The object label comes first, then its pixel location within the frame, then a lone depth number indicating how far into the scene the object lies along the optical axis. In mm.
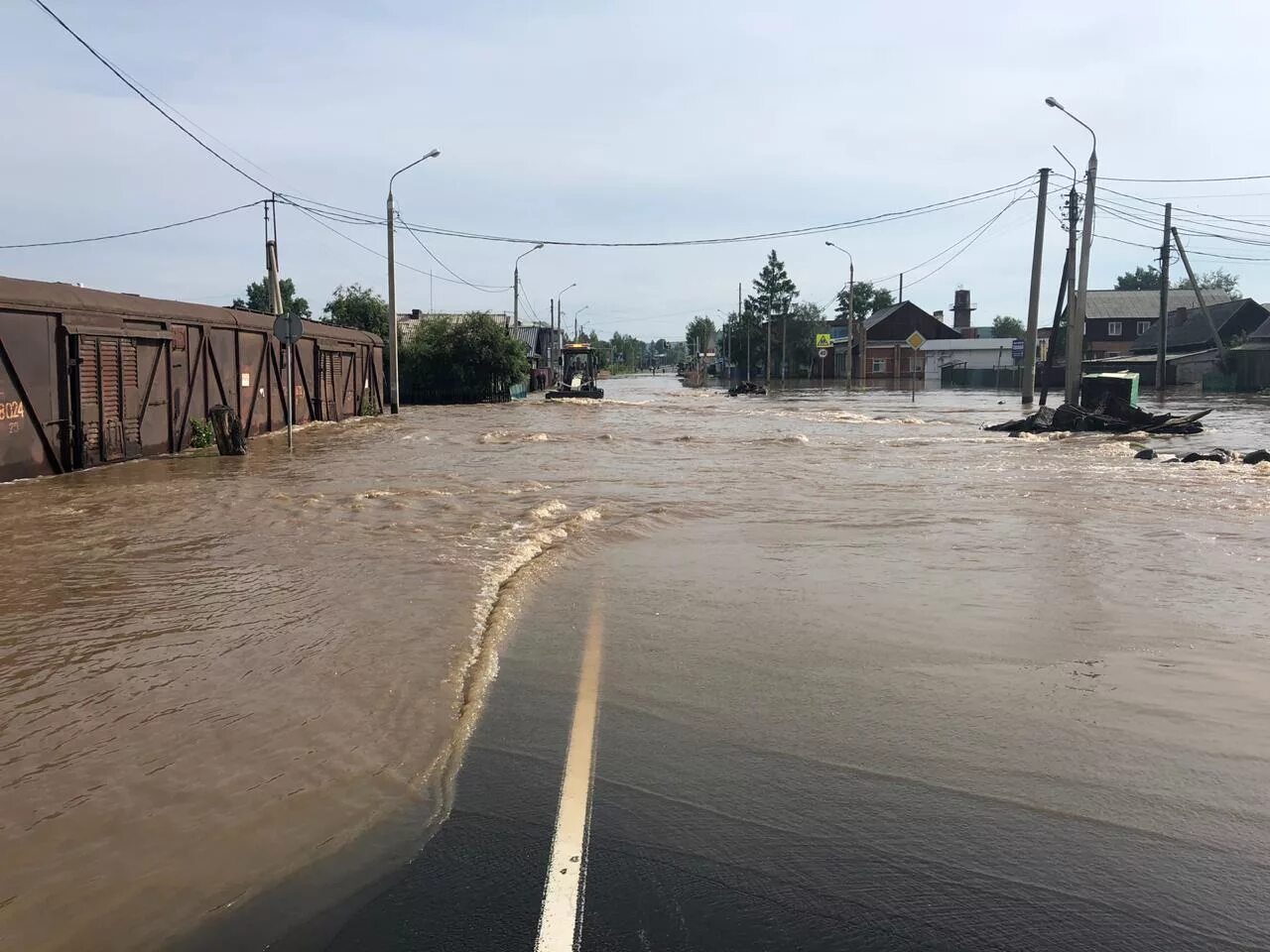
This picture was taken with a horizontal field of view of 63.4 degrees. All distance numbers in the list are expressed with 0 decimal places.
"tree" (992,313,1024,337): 124688
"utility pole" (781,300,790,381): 89500
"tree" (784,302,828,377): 90938
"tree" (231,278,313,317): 85562
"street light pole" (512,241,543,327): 58119
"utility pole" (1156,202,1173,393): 46250
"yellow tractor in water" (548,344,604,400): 45906
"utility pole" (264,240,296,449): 32312
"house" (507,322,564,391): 70000
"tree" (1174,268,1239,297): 110262
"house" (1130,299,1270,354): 67562
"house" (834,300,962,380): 86250
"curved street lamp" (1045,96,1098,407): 28406
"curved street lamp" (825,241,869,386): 78688
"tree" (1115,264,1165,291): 118512
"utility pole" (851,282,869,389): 78444
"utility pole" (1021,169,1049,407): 36094
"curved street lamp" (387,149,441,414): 33253
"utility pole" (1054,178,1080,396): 33562
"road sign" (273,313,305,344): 17875
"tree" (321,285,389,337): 53844
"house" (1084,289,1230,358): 81625
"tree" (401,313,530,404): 44031
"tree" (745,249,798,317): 103500
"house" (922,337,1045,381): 84000
